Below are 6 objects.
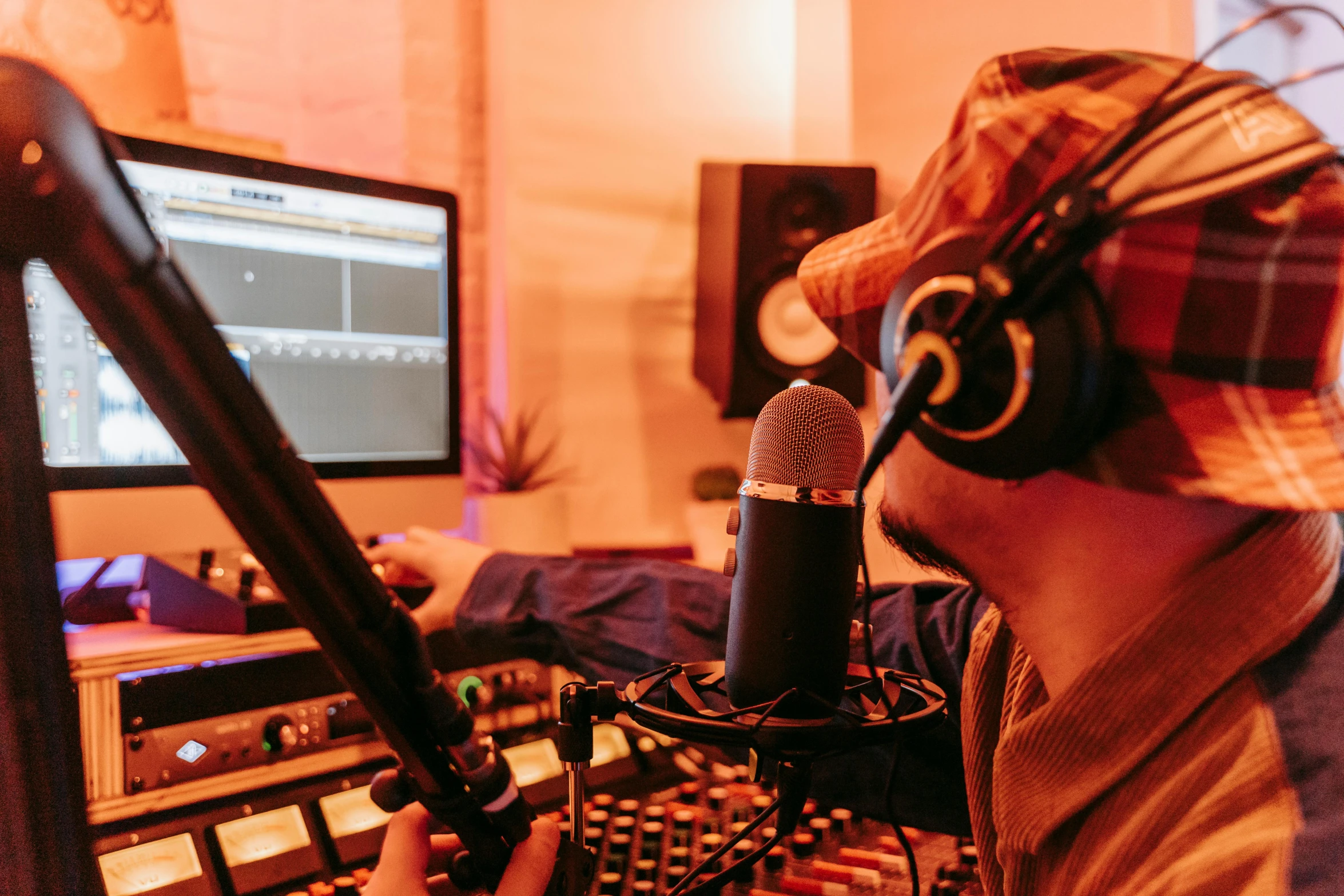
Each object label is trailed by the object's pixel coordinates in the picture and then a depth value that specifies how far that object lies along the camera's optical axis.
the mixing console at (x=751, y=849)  0.78
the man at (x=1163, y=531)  0.47
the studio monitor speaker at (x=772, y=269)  1.67
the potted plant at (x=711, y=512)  1.64
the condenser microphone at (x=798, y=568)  0.56
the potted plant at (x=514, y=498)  1.35
